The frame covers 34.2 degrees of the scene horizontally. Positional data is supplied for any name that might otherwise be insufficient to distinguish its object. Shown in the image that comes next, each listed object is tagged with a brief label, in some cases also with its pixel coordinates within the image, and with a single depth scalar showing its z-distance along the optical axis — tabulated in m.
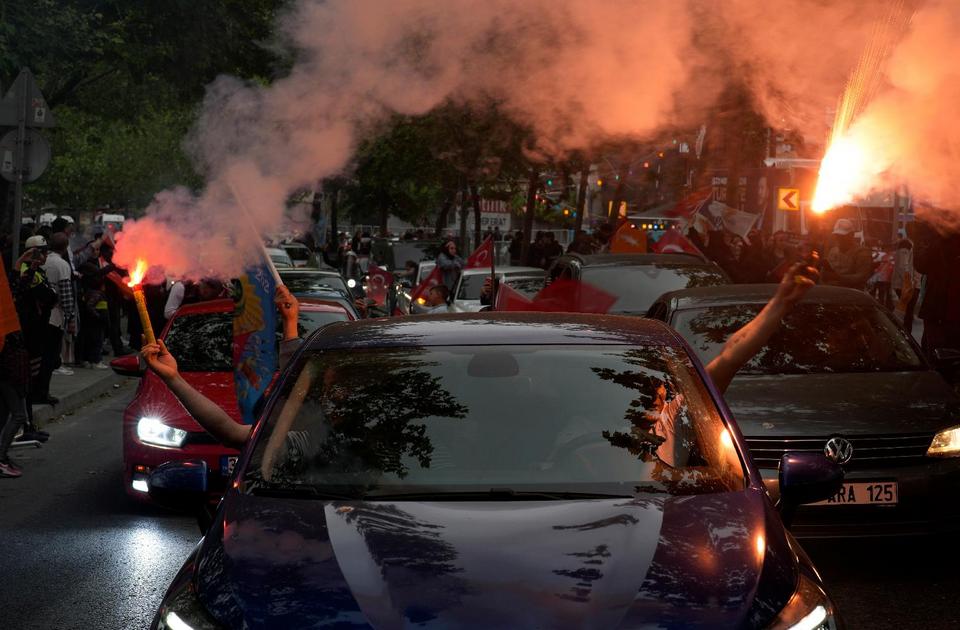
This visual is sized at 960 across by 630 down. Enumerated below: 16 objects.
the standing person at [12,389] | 11.68
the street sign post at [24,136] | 16.14
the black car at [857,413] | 7.74
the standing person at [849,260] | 15.91
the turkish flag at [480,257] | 21.38
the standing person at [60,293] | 15.77
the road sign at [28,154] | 16.27
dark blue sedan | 3.74
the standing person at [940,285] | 13.73
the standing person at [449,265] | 28.38
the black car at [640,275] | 14.35
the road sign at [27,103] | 16.03
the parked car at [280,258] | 26.94
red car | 9.55
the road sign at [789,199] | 26.72
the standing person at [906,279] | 22.70
